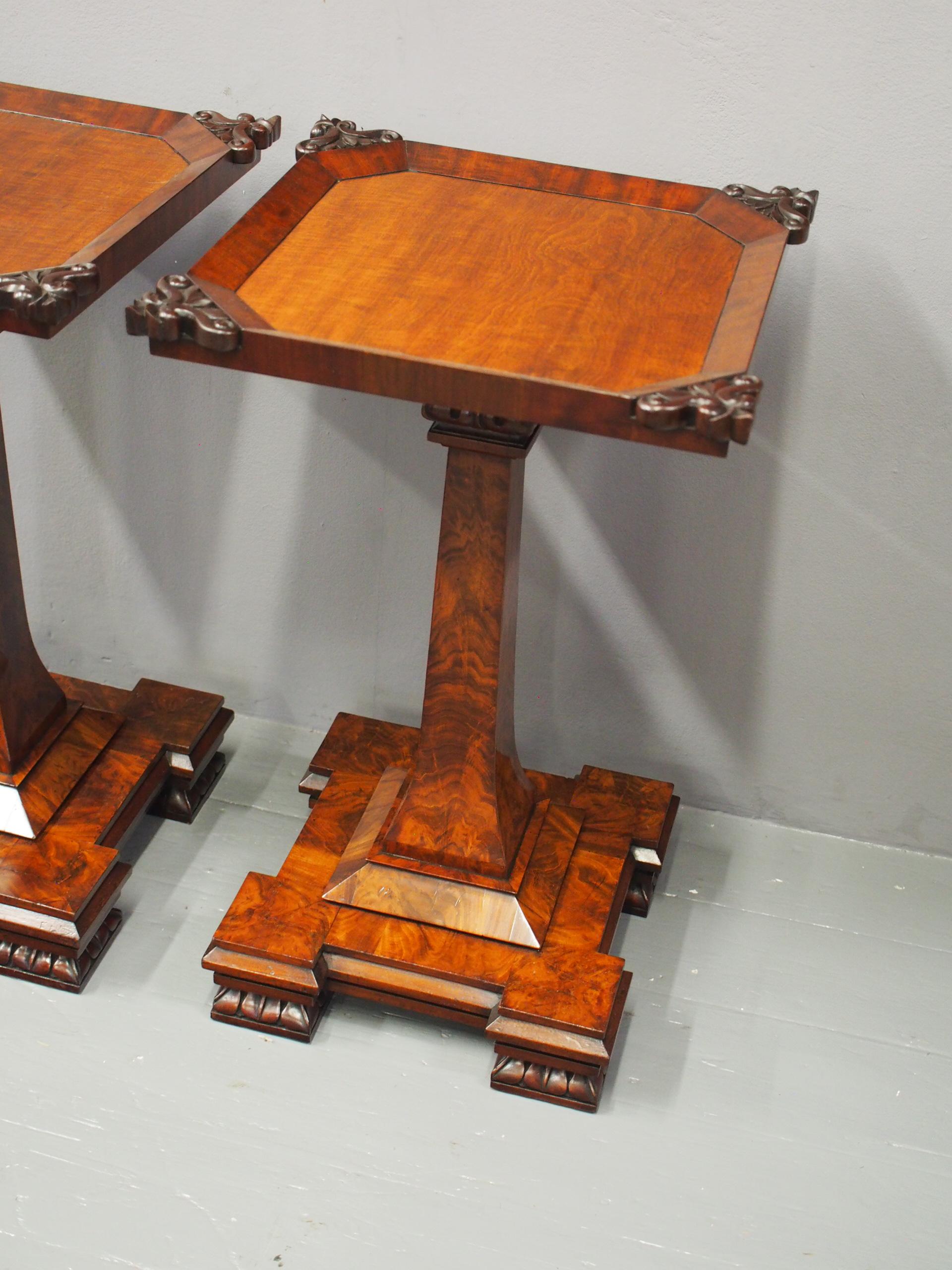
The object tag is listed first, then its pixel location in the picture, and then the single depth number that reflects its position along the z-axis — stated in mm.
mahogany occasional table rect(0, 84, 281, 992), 1469
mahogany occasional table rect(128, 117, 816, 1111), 1304
